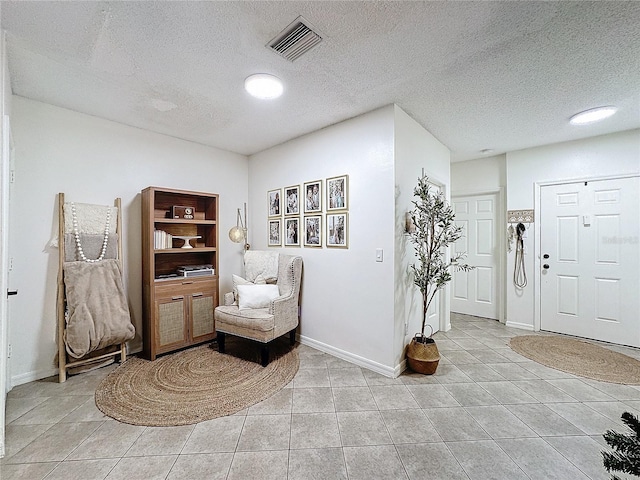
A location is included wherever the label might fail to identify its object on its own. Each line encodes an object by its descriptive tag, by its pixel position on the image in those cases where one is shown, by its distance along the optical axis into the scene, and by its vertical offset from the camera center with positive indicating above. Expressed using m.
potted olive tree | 2.60 -0.24
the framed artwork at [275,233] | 3.74 +0.08
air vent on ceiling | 1.64 +1.25
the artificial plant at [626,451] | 0.63 -0.50
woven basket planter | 2.59 -1.12
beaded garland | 2.65 +0.04
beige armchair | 2.79 -0.81
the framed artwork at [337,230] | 2.98 +0.09
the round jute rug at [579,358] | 2.60 -1.30
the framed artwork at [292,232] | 3.49 +0.08
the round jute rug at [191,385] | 2.05 -1.28
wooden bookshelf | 2.97 -0.35
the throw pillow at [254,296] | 3.07 -0.65
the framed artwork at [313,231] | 3.25 +0.09
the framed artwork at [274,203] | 3.73 +0.49
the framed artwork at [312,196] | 3.23 +0.51
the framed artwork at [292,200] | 3.48 +0.50
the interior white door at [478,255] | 4.33 -0.29
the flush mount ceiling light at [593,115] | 2.65 +1.21
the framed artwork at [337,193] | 2.96 +0.50
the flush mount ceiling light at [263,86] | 2.14 +1.24
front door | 3.27 -0.30
